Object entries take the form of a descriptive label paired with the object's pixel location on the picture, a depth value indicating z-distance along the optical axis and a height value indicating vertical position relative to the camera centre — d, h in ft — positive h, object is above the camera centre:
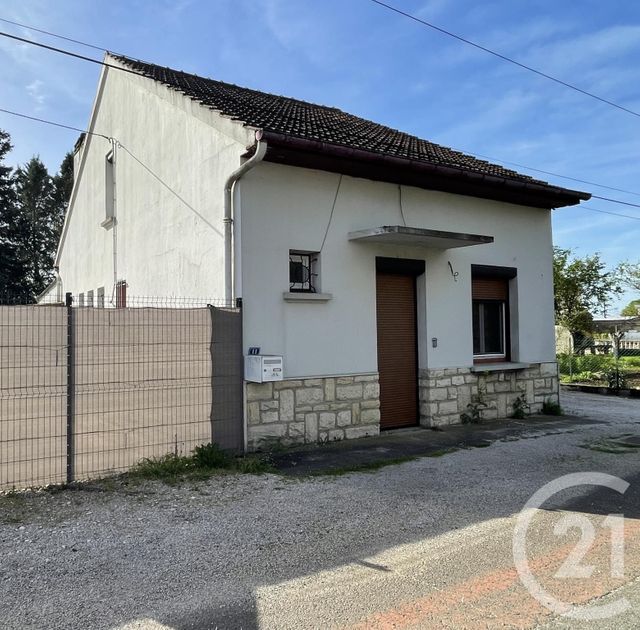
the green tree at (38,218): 122.62 +30.62
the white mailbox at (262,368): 23.99 -1.11
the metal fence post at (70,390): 19.79 -1.61
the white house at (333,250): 25.93 +5.26
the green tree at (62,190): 130.52 +37.62
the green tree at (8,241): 102.41 +21.22
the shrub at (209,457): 22.18 -4.68
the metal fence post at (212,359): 23.58 -0.68
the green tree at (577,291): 81.61 +7.16
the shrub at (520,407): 35.78 -4.57
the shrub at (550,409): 37.83 -4.90
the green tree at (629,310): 147.04 +7.81
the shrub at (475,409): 33.35 -4.36
